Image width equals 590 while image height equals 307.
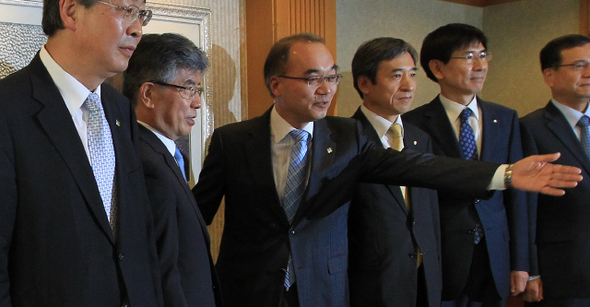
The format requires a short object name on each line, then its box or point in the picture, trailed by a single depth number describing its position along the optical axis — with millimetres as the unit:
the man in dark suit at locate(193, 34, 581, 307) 2209
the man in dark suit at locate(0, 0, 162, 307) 1401
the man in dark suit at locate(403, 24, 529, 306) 2799
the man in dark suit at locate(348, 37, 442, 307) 2461
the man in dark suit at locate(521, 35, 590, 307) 3100
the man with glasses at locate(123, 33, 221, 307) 1792
